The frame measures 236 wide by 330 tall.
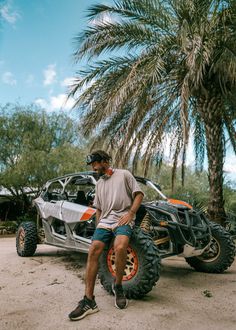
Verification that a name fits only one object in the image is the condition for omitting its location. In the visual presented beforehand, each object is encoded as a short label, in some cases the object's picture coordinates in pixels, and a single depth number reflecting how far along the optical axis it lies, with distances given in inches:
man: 155.7
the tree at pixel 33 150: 831.1
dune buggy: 176.1
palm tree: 343.0
